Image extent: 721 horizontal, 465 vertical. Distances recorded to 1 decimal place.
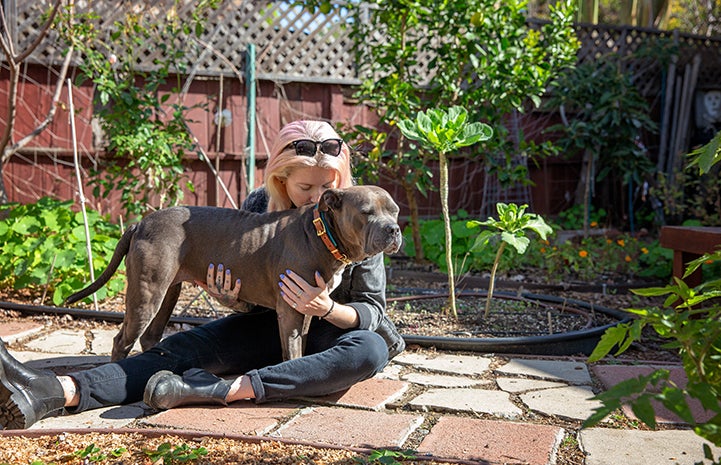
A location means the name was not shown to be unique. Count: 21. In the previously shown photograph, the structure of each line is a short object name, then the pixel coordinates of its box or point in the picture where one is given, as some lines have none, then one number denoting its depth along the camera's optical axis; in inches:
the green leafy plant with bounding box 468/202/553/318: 160.4
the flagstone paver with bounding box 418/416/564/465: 93.2
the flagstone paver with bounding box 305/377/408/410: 117.0
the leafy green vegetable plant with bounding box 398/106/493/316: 158.9
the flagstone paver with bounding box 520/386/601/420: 113.3
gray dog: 116.1
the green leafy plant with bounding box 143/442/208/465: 87.0
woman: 108.2
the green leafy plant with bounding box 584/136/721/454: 56.2
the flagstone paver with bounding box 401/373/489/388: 129.5
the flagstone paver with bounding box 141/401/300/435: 102.7
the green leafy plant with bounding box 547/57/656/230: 324.2
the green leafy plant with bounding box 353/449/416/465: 88.0
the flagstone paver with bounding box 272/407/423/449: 98.4
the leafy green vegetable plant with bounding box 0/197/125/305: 193.3
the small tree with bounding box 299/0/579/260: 225.5
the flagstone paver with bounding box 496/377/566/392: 127.6
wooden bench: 164.6
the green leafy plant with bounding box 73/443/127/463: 88.1
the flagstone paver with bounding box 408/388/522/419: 114.4
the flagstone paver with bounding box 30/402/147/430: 104.3
